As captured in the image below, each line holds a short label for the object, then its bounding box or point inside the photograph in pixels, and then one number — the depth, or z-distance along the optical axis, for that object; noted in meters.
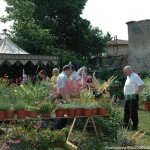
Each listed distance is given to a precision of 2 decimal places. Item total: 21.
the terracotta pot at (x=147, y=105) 12.92
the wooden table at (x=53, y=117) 6.71
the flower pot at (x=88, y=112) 6.96
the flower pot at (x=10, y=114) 6.45
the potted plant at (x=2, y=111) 6.37
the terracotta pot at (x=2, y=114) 6.37
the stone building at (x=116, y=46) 40.58
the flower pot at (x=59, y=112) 6.91
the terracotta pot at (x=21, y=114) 6.53
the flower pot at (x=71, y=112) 6.93
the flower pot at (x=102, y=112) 7.04
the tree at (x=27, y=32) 23.23
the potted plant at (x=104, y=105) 7.05
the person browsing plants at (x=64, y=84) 7.65
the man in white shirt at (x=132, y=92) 8.96
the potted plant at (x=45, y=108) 6.70
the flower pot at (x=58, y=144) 6.81
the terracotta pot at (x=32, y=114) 6.62
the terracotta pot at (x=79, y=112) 6.96
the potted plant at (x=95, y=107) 7.02
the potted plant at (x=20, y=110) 6.53
